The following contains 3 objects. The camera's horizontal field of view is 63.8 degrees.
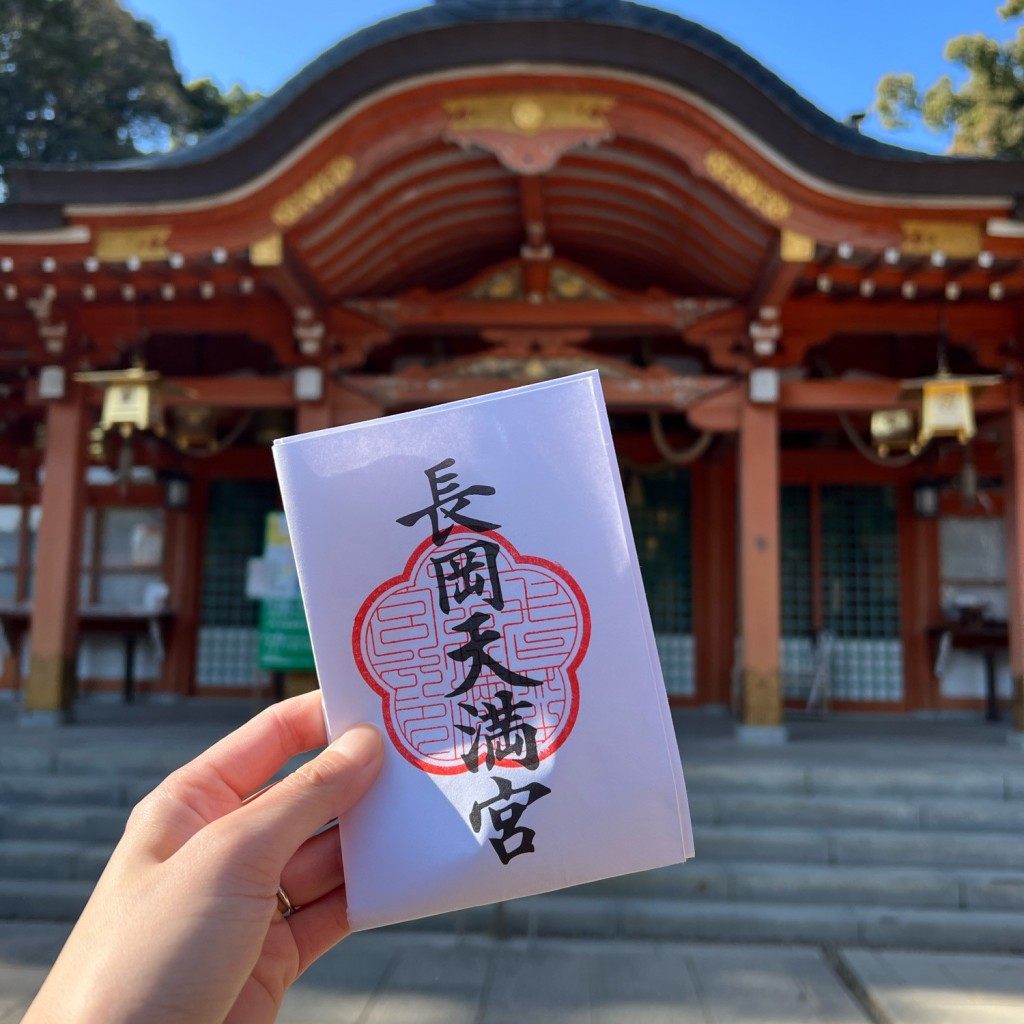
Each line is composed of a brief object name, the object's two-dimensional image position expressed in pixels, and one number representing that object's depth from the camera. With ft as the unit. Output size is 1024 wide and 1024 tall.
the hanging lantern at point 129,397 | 19.20
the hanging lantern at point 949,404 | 18.71
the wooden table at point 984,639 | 25.57
